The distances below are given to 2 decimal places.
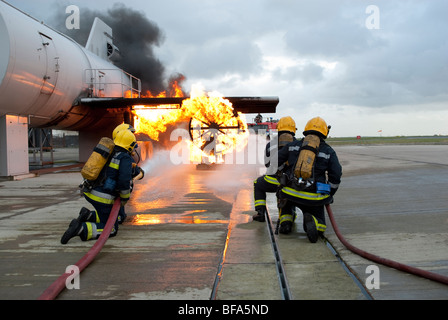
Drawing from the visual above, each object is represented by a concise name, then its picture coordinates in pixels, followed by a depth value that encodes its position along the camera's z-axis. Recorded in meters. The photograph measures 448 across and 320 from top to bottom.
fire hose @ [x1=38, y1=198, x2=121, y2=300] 2.83
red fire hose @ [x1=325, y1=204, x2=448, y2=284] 3.04
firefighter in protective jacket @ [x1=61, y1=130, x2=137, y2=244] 4.63
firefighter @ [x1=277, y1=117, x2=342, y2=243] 4.66
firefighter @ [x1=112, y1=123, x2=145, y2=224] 5.41
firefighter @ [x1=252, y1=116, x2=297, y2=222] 5.53
